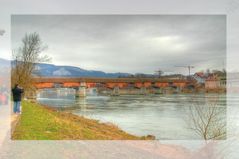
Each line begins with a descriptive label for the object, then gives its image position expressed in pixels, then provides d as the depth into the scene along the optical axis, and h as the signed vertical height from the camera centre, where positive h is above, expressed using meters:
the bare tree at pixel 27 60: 26.79 +1.84
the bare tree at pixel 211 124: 12.19 -1.50
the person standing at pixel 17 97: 15.18 -0.59
